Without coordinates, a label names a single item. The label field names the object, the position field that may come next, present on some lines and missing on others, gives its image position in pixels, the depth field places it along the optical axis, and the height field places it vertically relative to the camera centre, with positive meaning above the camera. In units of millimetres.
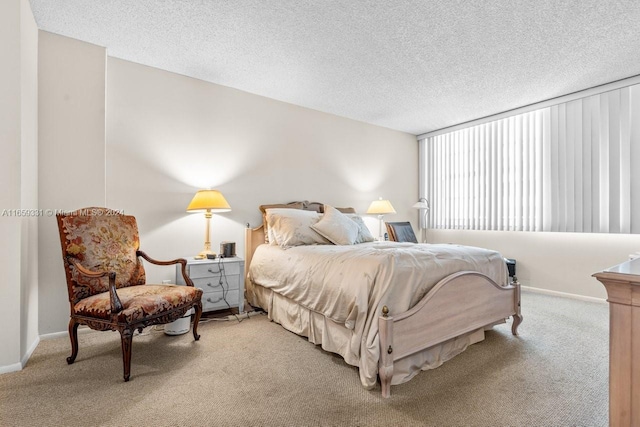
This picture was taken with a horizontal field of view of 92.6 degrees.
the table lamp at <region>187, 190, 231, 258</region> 3113 +117
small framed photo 4855 -279
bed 1878 -615
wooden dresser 1038 -459
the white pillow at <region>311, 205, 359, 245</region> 3316 -156
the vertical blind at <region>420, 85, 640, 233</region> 3574 +621
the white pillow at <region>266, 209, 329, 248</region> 3236 -140
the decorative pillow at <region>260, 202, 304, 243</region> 3651 +103
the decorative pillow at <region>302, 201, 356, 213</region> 4167 +123
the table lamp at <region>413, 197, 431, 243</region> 5770 -164
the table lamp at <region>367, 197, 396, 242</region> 4729 +104
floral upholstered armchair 1974 -518
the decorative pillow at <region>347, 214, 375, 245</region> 3641 -226
